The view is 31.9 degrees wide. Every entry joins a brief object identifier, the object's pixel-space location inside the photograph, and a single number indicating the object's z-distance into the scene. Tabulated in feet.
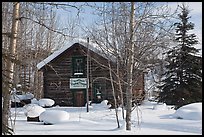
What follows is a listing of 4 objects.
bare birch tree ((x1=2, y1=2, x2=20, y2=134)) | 14.59
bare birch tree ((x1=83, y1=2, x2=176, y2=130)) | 35.88
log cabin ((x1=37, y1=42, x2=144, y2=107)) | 89.71
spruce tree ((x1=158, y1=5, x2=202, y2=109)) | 79.46
